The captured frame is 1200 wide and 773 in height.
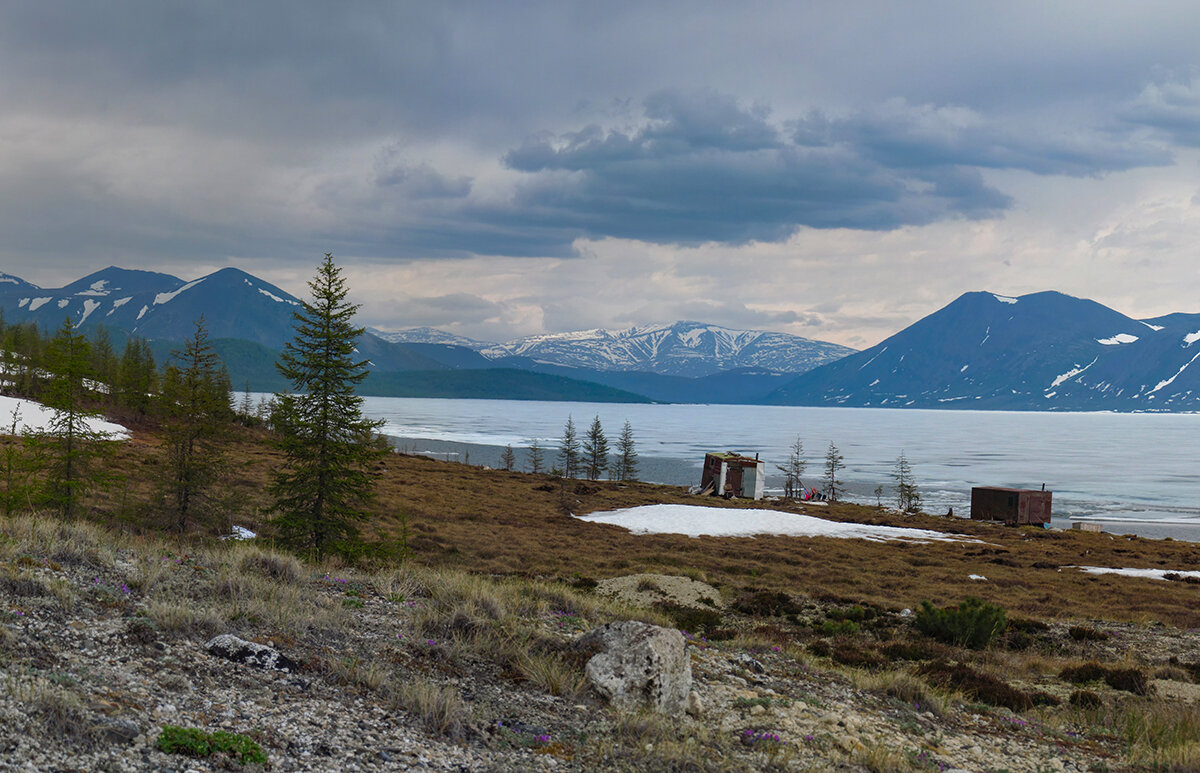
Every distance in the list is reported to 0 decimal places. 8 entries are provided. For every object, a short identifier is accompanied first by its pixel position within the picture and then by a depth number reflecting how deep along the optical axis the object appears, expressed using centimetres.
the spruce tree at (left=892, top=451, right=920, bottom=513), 7194
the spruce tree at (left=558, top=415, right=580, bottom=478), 9889
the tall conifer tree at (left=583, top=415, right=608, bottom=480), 9650
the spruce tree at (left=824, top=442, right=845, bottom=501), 7976
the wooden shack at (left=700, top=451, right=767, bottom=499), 6669
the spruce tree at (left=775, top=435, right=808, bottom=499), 7919
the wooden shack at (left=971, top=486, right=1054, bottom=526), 5988
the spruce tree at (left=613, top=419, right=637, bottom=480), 9250
